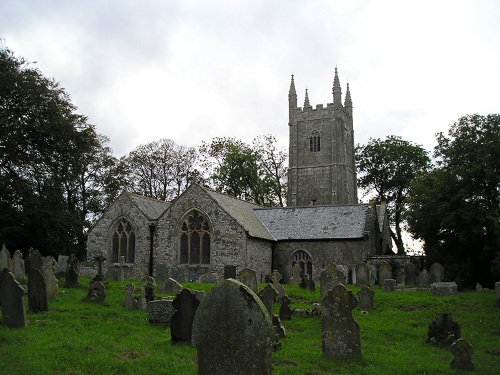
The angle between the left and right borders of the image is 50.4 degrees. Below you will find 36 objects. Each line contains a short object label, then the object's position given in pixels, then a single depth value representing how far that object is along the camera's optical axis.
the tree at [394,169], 48.91
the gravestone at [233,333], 6.29
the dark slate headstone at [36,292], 14.12
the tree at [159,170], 48.19
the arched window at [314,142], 54.91
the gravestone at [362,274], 21.27
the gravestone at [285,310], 15.24
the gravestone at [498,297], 16.50
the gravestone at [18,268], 20.69
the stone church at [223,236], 27.91
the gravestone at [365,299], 16.66
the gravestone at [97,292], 16.48
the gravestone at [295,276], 25.13
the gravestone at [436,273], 23.30
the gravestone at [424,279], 23.75
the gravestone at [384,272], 23.53
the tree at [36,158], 30.73
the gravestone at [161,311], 13.57
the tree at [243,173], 51.78
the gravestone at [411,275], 24.47
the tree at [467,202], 25.95
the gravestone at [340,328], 10.72
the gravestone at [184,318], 11.34
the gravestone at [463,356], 10.08
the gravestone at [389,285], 20.68
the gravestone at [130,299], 15.88
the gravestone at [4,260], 20.53
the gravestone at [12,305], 12.18
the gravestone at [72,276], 19.78
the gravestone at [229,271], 22.83
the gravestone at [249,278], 15.58
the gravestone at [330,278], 16.56
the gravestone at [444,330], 12.28
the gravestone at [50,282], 16.33
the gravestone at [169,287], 18.43
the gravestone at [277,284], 17.56
